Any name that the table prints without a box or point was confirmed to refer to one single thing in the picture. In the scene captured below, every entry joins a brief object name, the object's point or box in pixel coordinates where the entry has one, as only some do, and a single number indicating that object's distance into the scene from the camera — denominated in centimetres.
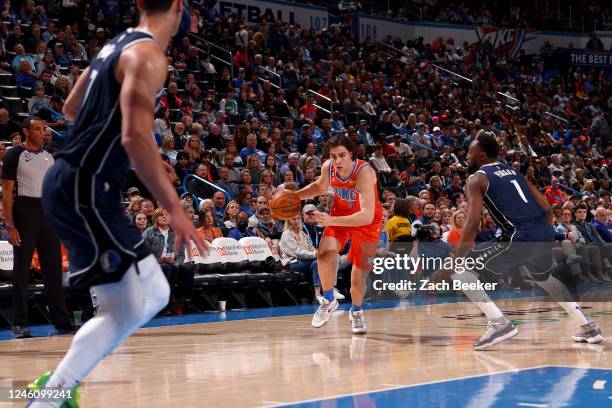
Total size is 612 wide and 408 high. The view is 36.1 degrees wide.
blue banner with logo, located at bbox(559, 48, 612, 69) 3231
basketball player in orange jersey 900
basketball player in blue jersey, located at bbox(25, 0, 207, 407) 363
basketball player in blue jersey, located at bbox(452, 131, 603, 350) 767
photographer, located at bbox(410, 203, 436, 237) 1473
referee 849
